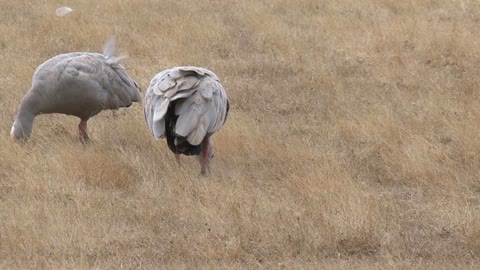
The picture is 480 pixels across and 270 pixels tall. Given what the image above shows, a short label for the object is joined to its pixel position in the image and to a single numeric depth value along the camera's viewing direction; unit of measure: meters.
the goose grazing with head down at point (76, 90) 18.31
